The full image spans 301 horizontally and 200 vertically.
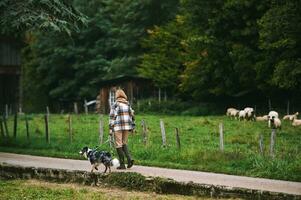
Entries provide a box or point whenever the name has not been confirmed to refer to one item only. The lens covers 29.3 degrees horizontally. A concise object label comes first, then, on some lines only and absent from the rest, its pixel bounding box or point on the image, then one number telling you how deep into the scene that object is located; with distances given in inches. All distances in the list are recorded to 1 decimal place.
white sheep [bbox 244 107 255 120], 1418.6
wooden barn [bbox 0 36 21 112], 1865.2
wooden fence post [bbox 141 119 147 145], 821.7
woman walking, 644.7
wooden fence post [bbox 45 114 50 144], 928.9
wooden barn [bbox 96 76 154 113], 2038.6
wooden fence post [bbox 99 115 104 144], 845.8
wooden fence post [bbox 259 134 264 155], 685.0
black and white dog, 622.2
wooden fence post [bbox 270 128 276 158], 669.3
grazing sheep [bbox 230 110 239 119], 1513.3
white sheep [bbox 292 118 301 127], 1193.8
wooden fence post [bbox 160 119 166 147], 800.3
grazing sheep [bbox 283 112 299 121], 1322.6
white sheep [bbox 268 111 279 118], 1165.8
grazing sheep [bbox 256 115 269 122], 1347.1
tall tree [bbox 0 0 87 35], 892.6
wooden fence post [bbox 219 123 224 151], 728.3
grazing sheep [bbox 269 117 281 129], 1137.9
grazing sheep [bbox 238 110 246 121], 1421.0
